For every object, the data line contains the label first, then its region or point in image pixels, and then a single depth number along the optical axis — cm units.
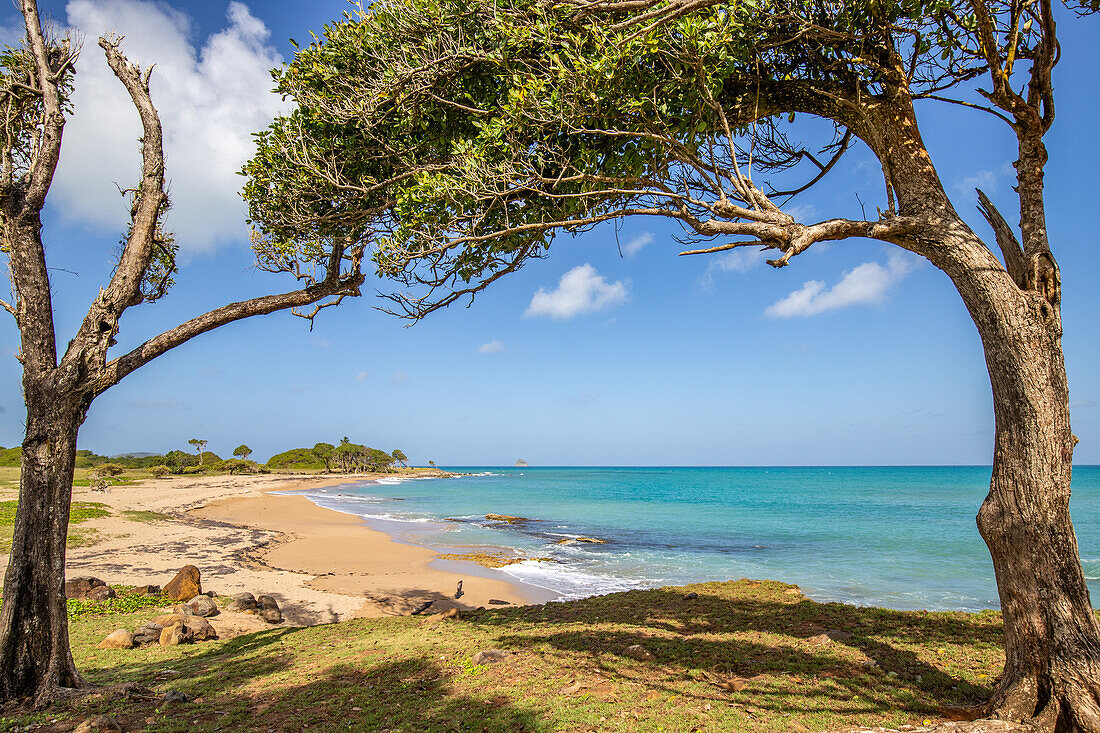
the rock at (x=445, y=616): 864
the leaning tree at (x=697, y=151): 411
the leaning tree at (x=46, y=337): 498
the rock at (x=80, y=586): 959
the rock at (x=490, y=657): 606
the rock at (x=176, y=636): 755
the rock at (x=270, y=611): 932
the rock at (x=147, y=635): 739
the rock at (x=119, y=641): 716
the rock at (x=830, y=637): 626
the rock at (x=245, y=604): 958
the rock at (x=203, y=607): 900
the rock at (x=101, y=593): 945
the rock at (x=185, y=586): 1013
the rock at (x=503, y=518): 3274
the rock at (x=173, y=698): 514
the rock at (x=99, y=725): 429
